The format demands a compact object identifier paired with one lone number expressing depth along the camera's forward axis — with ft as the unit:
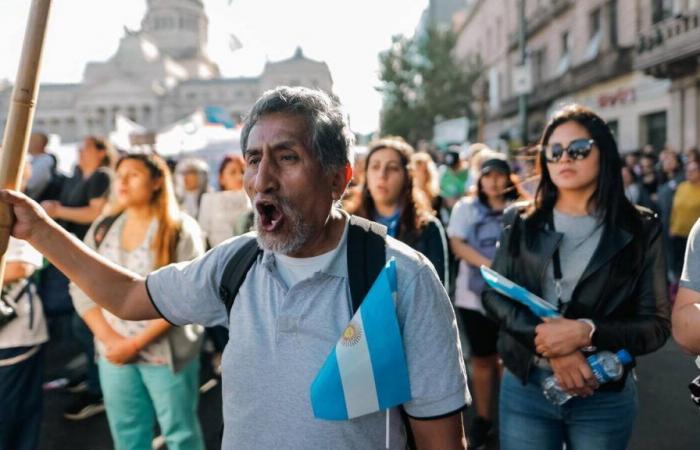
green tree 132.46
